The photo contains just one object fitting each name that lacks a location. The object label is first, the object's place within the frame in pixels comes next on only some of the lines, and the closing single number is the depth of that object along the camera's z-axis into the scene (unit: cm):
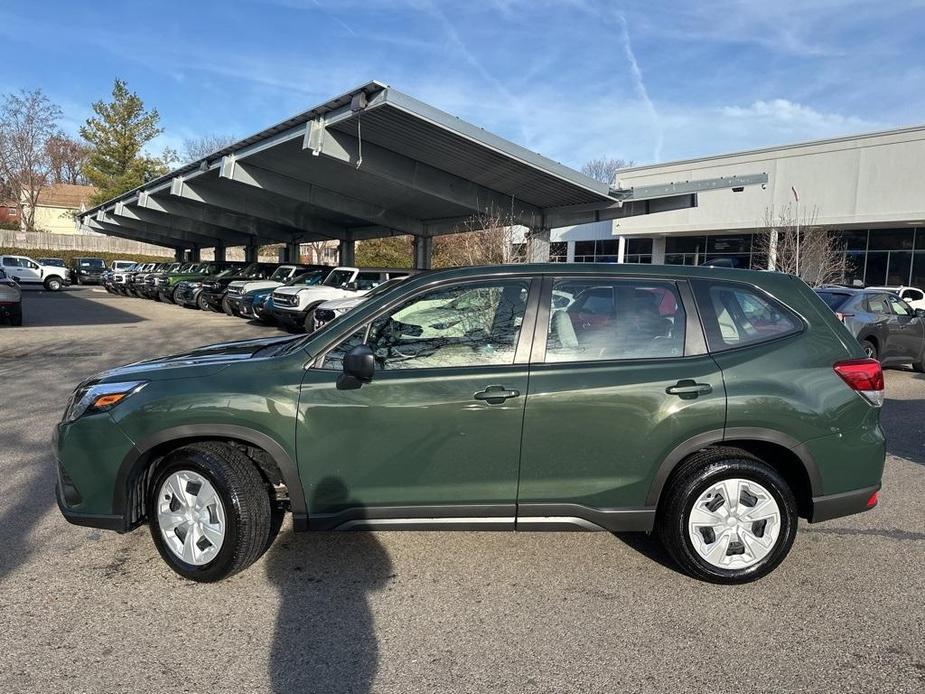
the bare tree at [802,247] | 2280
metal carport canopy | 1452
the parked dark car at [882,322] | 1065
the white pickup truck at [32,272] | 3319
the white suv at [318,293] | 1530
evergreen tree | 5288
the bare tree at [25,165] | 5934
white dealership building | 2455
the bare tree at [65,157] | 6644
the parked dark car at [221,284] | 2274
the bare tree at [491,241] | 1686
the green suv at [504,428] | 339
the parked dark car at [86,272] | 4141
